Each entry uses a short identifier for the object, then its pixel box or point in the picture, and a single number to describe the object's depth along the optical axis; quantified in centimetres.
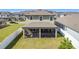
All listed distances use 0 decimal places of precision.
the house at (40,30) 1126
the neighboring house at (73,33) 764
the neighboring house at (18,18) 2907
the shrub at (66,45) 657
